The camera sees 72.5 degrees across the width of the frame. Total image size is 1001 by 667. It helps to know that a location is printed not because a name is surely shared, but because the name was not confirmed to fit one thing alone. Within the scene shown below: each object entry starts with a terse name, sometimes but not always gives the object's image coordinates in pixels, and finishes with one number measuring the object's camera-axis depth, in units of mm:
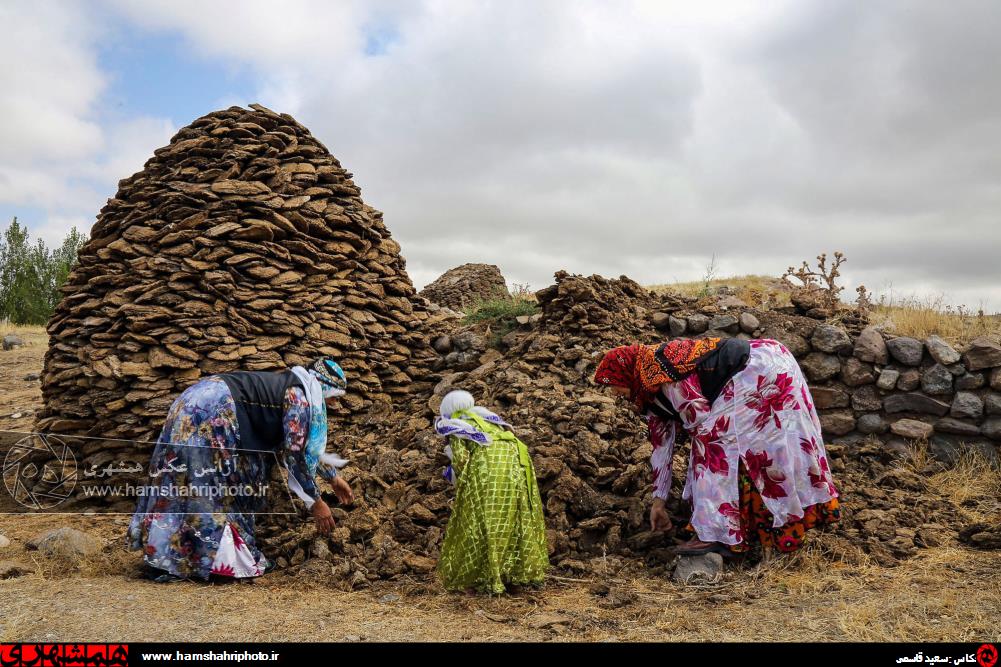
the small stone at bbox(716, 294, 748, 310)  7022
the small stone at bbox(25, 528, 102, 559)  4434
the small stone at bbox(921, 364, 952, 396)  5719
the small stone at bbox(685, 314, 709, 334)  6508
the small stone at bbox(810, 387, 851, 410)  5867
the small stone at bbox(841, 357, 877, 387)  5859
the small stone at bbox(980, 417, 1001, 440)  5570
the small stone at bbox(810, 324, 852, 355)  5969
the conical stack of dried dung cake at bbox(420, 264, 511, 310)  13398
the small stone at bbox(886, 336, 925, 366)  5820
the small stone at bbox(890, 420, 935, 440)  5633
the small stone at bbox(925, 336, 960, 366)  5727
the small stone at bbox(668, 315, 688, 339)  6586
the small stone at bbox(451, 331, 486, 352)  7173
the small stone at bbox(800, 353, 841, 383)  5953
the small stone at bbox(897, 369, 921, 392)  5773
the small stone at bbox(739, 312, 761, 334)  6344
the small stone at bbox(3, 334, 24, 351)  13617
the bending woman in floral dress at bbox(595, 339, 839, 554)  3885
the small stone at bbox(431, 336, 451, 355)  7336
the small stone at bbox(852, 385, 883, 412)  5812
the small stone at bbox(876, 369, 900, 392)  5770
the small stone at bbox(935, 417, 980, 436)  5602
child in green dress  3568
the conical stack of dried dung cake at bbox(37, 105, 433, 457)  5852
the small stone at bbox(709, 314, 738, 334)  6426
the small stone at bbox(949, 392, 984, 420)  5605
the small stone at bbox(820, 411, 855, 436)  5793
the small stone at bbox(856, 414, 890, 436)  5754
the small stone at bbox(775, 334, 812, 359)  6055
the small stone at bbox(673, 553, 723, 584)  3775
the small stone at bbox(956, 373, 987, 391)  5664
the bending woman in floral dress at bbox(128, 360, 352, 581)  3910
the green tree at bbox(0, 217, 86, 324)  19344
